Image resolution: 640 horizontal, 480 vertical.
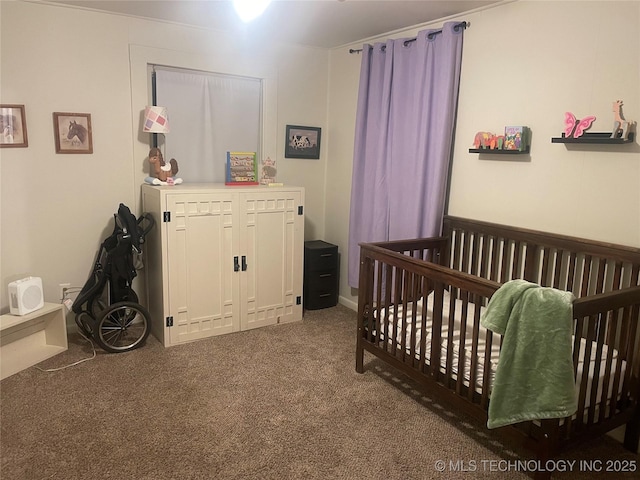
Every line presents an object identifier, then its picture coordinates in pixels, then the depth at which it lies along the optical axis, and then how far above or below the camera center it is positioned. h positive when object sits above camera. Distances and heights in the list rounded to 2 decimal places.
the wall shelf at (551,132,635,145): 2.21 +0.15
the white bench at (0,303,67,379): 2.85 -1.15
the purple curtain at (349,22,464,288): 3.11 +0.21
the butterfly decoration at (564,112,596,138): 2.37 +0.23
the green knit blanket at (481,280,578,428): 1.77 -0.70
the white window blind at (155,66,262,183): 3.62 +0.33
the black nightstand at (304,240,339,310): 4.02 -0.94
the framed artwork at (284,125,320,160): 4.14 +0.18
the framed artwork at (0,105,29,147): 3.01 +0.18
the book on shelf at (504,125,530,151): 2.68 +0.17
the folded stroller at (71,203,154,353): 3.12 -0.91
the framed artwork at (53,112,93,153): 3.20 +0.16
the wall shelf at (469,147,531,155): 2.70 +0.10
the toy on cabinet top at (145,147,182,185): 3.41 -0.08
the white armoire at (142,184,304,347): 3.21 -0.70
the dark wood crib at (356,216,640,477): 1.96 -0.75
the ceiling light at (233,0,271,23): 2.43 +0.80
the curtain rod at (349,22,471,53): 2.98 +0.87
